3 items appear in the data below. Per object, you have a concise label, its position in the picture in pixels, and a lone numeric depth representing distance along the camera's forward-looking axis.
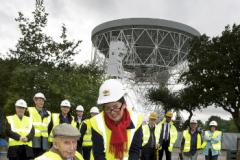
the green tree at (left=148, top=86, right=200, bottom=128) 37.03
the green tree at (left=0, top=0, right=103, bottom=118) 14.64
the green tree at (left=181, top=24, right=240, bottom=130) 33.72
